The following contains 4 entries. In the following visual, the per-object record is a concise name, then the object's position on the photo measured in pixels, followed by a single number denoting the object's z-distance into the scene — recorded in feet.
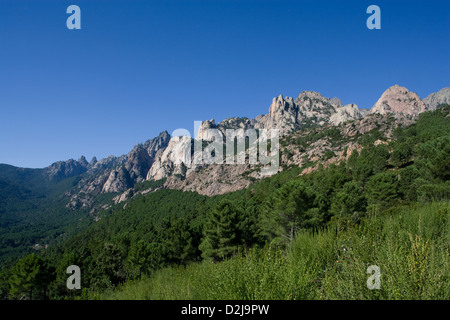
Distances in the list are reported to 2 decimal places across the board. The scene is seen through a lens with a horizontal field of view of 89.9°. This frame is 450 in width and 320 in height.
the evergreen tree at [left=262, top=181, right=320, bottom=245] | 67.92
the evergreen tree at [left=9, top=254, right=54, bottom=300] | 92.02
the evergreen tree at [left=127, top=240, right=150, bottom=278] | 94.51
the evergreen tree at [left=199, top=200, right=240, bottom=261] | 76.97
